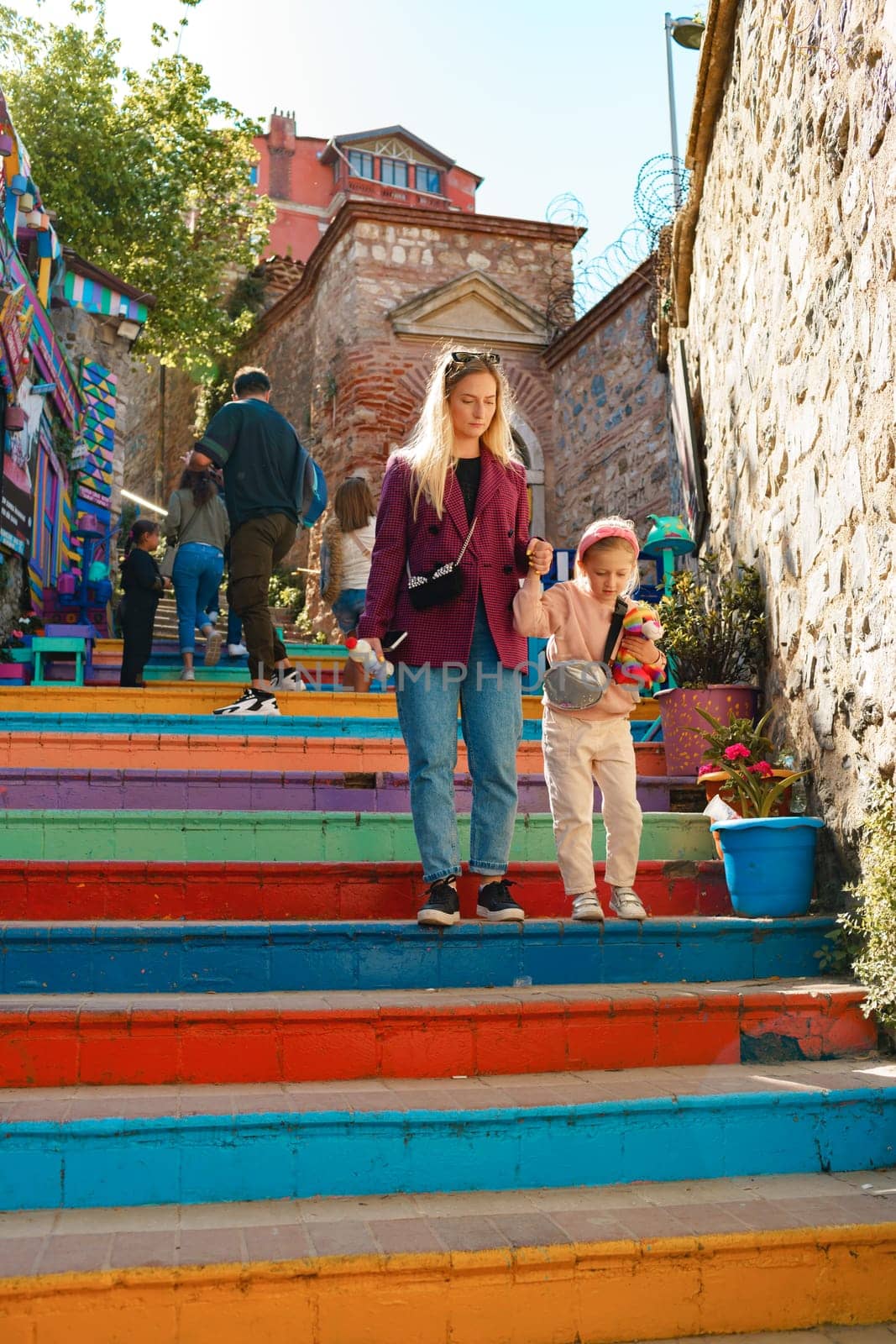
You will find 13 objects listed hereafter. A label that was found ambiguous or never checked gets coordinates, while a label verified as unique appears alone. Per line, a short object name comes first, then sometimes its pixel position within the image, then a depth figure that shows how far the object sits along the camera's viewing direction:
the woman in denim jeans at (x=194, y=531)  8.71
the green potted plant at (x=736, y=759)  4.31
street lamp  13.87
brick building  15.07
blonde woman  3.73
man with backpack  6.65
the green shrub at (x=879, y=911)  3.21
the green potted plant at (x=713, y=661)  5.20
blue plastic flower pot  3.86
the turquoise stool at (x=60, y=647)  8.60
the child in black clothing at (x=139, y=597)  7.91
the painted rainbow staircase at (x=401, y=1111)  2.23
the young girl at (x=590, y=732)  3.77
